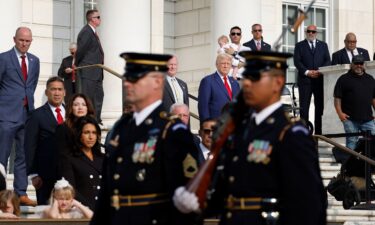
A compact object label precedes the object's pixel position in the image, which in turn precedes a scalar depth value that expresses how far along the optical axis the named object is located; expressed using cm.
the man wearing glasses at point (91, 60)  1709
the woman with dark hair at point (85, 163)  1139
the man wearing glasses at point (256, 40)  1910
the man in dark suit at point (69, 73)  1763
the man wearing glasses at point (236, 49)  1730
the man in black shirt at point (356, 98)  1814
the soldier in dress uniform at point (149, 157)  756
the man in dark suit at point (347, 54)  2008
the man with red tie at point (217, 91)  1526
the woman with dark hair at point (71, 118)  1144
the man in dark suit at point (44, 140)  1211
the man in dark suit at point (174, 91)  1522
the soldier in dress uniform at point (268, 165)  699
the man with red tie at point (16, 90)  1422
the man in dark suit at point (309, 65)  2002
